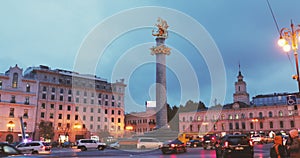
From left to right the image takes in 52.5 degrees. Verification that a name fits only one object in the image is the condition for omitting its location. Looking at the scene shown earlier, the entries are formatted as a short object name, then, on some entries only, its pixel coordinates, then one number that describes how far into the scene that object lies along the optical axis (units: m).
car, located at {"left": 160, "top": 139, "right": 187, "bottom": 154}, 27.70
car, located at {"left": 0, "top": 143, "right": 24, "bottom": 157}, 12.06
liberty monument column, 38.03
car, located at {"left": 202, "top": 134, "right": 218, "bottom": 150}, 36.95
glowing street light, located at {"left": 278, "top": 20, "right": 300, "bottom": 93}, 16.59
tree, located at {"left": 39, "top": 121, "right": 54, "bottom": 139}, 66.88
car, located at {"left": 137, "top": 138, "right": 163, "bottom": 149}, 34.59
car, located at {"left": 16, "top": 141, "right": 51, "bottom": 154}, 34.18
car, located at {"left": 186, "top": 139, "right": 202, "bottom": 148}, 47.19
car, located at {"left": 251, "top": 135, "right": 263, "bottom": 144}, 51.16
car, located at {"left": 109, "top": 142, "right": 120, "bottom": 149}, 41.45
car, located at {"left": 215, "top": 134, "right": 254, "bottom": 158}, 18.11
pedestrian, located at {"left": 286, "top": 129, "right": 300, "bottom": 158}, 8.90
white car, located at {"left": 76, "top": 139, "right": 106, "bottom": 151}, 41.66
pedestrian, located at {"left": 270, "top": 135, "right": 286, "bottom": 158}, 9.59
